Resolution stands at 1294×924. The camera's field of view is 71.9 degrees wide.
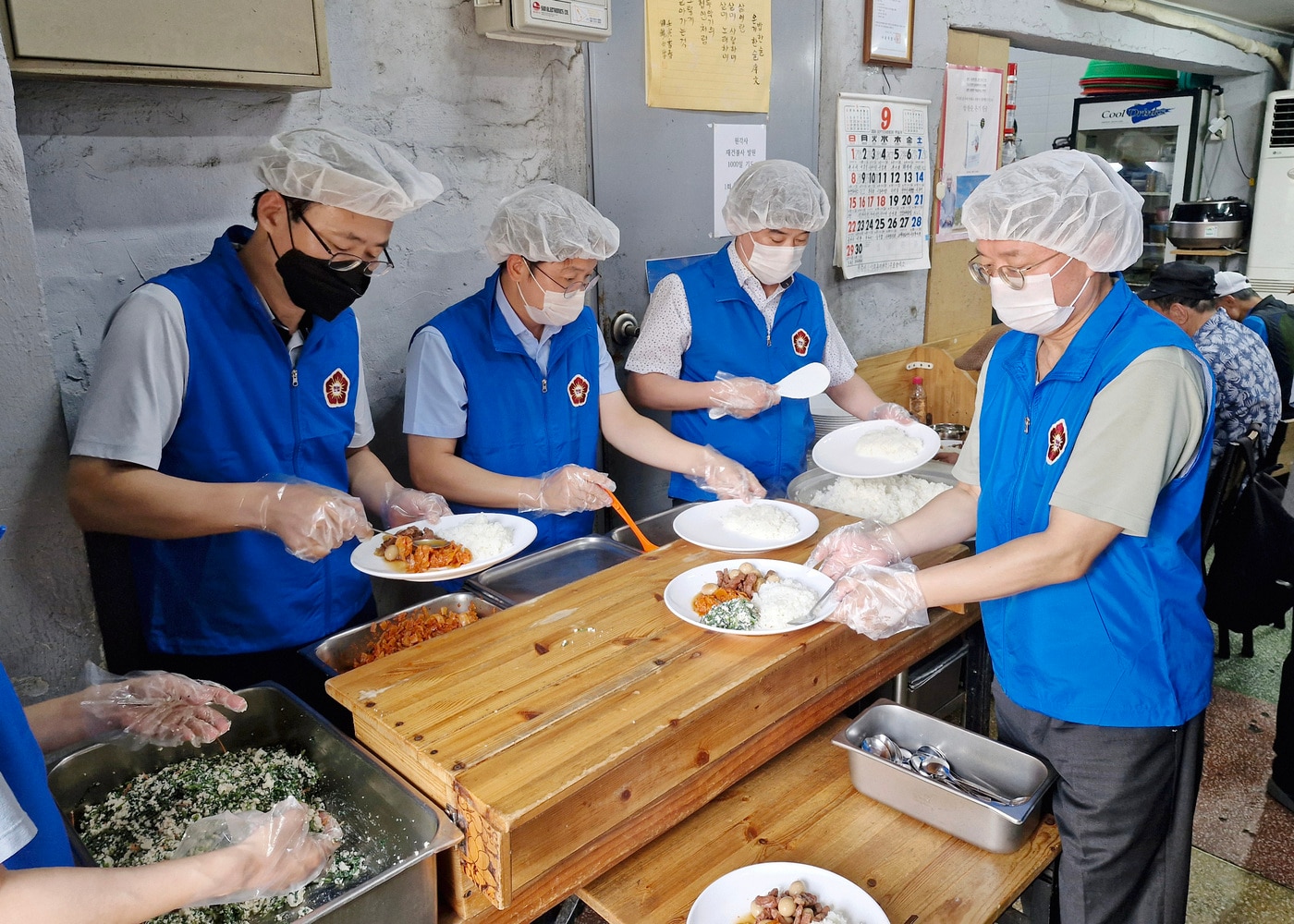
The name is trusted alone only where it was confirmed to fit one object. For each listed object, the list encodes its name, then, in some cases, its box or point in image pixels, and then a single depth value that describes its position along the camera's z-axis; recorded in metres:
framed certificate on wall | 4.05
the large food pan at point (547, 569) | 2.21
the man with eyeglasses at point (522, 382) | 2.39
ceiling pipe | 5.66
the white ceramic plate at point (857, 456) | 2.70
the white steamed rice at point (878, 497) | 2.79
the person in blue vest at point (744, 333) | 2.88
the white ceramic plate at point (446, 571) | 1.89
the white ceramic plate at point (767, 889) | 1.38
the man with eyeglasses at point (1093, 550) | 1.58
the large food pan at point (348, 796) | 1.22
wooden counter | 1.32
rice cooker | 7.76
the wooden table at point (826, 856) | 1.52
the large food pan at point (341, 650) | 1.91
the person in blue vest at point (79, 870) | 0.88
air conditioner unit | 7.80
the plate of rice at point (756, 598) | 1.75
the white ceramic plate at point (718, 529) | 2.18
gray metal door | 3.11
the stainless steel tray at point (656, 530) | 2.53
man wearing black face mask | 1.70
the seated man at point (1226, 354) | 4.12
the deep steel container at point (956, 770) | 1.62
